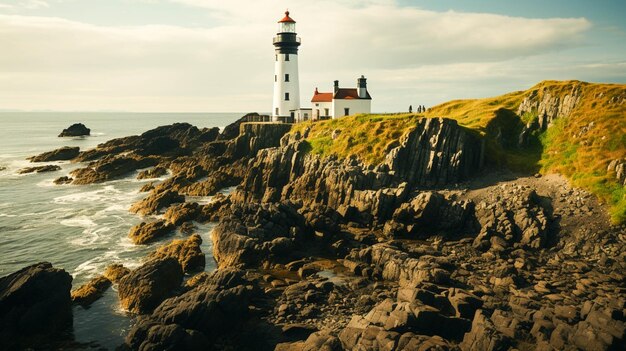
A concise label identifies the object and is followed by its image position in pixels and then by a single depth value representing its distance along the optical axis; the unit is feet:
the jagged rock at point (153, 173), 232.12
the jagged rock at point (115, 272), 100.00
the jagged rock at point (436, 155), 156.04
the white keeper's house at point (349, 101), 251.60
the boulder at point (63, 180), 219.82
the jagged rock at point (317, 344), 64.34
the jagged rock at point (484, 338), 63.98
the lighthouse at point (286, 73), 261.03
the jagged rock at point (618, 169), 129.25
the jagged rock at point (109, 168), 225.66
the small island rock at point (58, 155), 295.40
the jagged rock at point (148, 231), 129.18
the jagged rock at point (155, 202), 162.61
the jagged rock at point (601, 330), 62.90
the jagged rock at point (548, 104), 167.63
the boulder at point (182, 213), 146.73
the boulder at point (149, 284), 86.63
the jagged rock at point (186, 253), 108.08
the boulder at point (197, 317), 70.13
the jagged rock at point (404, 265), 93.35
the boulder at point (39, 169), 253.24
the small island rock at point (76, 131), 504.84
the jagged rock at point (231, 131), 313.32
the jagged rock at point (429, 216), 128.88
